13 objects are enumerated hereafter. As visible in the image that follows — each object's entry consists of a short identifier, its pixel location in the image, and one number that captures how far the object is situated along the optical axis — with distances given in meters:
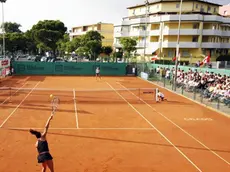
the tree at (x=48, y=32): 69.06
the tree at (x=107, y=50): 68.69
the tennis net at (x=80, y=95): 23.44
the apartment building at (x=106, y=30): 94.62
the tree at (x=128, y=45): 57.56
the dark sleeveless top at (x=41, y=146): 8.41
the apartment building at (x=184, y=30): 57.97
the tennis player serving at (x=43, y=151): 8.38
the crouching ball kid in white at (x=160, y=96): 24.49
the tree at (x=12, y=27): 106.62
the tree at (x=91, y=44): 63.91
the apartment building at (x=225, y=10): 80.31
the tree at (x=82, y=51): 64.69
